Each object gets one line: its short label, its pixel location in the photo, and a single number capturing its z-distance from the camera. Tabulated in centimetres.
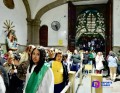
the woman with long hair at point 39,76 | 136
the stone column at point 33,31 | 883
